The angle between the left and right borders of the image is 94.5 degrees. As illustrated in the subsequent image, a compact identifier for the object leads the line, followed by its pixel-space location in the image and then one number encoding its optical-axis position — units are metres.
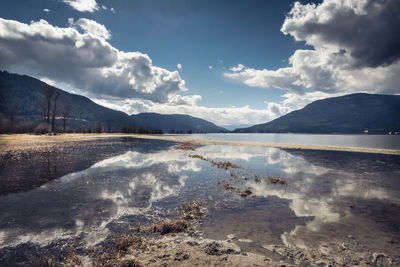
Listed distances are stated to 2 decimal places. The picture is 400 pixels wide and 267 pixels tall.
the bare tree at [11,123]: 122.23
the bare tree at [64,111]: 138.69
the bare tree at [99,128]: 181.95
